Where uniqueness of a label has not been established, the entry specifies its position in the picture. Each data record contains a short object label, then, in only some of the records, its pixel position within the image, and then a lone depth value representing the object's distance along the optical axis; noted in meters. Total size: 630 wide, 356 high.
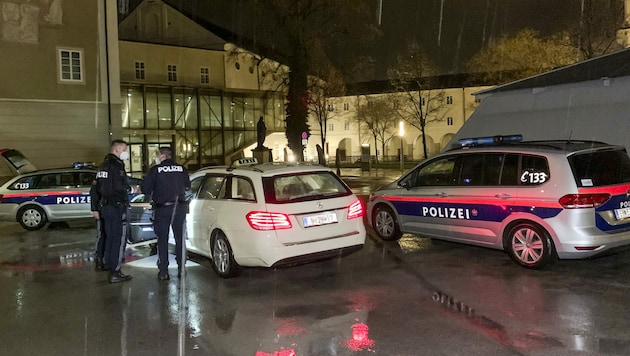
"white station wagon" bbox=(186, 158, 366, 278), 6.81
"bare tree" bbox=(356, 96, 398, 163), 54.62
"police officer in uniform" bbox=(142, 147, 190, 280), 7.23
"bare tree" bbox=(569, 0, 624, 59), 25.73
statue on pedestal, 27.26
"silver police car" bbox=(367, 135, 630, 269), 6.77
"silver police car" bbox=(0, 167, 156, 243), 12.80
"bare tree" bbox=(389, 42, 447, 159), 42.81
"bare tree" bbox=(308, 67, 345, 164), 29.06
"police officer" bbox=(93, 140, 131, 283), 7.35
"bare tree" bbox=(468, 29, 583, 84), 27.80
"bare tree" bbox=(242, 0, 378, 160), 23.22
